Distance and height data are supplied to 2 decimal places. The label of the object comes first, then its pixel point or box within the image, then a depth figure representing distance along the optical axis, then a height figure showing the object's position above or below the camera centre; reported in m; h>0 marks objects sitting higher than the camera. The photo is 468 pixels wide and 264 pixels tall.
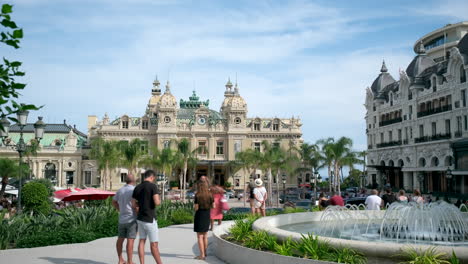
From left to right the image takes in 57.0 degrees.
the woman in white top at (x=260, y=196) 15.49 -0.95
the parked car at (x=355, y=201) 27.89 -2.04
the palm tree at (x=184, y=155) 52.29 +1.86
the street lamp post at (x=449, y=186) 37.94 -1.48
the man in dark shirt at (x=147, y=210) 8.52 -0.79
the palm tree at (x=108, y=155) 49.81 +1.83
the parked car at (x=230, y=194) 52.36 -3.13
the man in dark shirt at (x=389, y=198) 17.78 -1.18
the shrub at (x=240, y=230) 10.42 -1.52
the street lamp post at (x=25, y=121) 16.08 +1.65
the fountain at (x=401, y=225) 12.59 -1.82
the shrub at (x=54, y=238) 11.95 -1.92
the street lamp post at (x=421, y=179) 45.38 -1.02
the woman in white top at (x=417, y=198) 16.42 -1.11
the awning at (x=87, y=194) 22.54 -1.28
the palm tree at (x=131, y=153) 46.03 +1.88
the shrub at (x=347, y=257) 7.51 -1.54
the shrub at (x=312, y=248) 7.80 -1.46
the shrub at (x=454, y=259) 6.80 -1.43
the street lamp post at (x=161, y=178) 42.31 -0.80
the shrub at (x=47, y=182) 28.60 -0.80
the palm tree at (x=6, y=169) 30.03 +0.10
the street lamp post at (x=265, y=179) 59.13 -1.36
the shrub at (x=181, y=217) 18.80 -2.07
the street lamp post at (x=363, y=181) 72.53 -1.95
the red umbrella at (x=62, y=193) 22.73 -1.23
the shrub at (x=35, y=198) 19.06 -1.23
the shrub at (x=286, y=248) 8.11 -1.50
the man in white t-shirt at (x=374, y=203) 16.19 -1.26
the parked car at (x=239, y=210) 23.54 -2.30
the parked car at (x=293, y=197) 44.87 -3.10
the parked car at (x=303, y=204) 34.30 -2.73
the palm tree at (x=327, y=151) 46.33 +1.98
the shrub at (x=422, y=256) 6.96 -1.43
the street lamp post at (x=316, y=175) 41.59 -0.55
